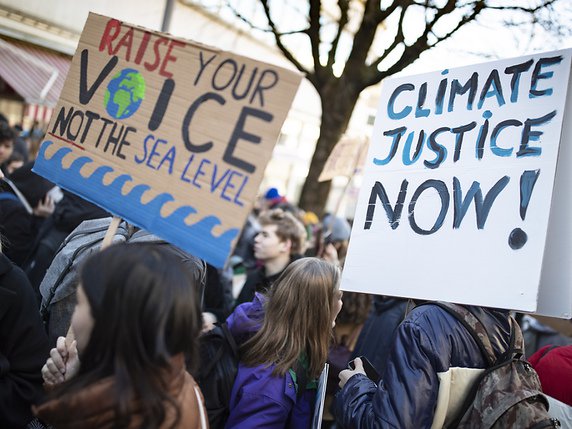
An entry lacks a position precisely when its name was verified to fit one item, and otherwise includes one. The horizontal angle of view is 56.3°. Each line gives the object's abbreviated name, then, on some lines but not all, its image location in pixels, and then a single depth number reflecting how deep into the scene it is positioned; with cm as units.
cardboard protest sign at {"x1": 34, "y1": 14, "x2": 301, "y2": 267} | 198
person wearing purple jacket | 238
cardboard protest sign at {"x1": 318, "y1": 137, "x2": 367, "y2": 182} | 611
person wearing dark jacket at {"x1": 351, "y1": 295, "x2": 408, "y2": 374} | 356
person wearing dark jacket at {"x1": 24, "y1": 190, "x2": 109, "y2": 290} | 397
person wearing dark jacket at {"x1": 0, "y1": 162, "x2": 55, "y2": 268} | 403
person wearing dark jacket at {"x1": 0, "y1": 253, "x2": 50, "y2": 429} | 201
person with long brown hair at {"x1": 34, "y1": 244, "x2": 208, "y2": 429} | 145
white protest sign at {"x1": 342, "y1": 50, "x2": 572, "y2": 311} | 211
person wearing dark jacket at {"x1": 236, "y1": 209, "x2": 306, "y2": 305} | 411
